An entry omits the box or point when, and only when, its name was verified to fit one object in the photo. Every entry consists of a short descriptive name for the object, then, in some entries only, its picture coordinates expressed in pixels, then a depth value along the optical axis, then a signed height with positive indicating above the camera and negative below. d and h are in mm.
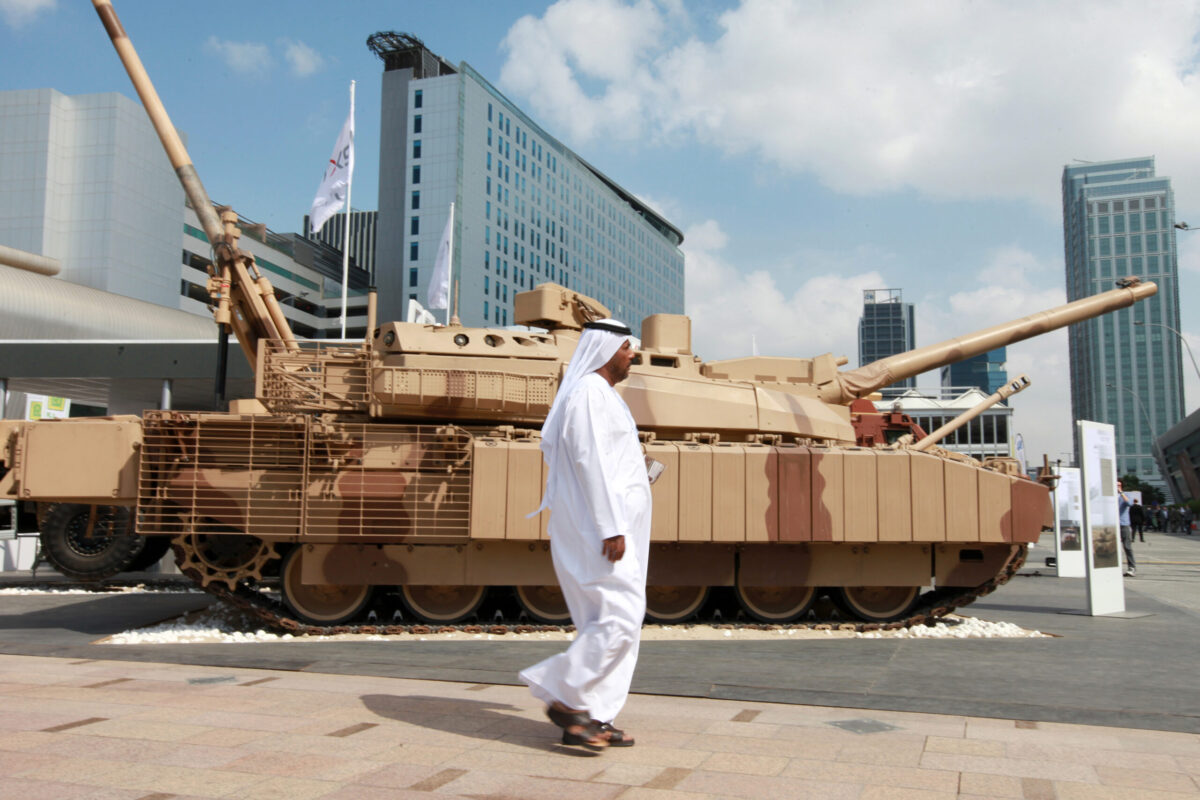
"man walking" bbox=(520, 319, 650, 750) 5305 -274
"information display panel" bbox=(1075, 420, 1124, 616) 13414 -156
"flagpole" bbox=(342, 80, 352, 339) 28316 +8139
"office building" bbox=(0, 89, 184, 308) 58375 +18857
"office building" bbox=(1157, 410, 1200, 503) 77188 +4645
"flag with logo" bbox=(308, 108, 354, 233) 28328 +9273
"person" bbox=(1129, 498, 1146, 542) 31334 -164
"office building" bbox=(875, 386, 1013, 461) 63406 +6023
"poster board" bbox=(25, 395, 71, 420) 20844 +2012
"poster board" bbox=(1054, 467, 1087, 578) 21062 -460
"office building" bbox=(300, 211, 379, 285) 117438 +32952
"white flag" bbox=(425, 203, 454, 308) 28594 +6621
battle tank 11562 +130
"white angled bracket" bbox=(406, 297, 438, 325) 22703 +4367
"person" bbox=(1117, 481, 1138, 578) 20328 -468
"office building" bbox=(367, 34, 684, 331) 69500 +23731
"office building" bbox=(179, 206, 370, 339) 70000 +17522
